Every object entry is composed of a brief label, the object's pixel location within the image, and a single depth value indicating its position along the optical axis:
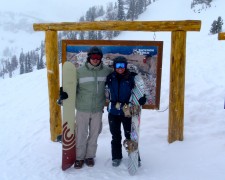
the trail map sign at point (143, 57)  3.70
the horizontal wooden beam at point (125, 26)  3.45
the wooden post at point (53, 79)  4.08
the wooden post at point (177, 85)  3.56
